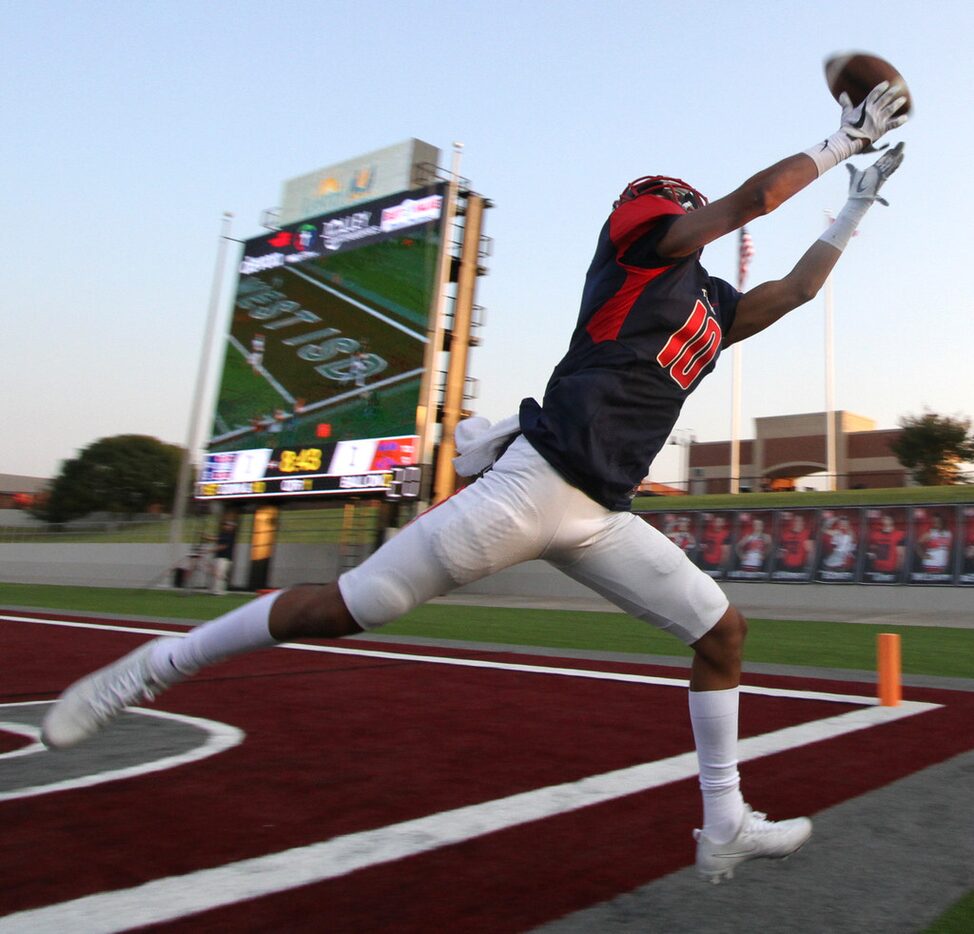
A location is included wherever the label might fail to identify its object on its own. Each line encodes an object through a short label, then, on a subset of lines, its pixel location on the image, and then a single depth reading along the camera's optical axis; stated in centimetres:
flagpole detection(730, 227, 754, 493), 4178
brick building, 5400
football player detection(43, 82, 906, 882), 257
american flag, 3706
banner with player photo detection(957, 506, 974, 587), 1866
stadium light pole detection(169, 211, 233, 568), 2789
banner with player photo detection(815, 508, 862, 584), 2025
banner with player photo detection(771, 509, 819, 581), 2086
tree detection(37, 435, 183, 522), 5884
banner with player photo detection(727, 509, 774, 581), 2150
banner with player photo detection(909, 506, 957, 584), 1909
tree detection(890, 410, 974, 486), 4531
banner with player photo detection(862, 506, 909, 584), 1962
